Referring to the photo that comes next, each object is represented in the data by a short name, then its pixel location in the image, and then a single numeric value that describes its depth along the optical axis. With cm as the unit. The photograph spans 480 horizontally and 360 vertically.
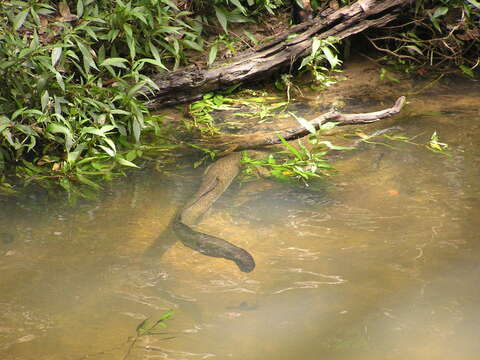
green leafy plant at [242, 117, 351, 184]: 851
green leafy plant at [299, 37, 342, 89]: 1116
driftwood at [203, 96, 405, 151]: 948
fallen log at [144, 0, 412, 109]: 1081
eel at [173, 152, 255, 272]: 639
